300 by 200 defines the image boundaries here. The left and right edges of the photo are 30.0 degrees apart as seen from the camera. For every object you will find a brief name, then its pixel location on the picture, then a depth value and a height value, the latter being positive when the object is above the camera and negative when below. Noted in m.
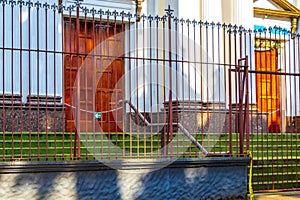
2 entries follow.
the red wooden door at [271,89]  16.23 +0.39
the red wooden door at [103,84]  12.39 +0.48
